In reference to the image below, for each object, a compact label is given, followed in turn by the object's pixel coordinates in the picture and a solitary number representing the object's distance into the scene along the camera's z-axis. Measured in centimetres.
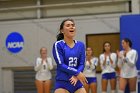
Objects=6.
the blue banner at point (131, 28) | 1396
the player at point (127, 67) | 1291
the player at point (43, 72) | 1423
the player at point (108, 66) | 1380
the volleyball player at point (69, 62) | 699
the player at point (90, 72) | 1408
